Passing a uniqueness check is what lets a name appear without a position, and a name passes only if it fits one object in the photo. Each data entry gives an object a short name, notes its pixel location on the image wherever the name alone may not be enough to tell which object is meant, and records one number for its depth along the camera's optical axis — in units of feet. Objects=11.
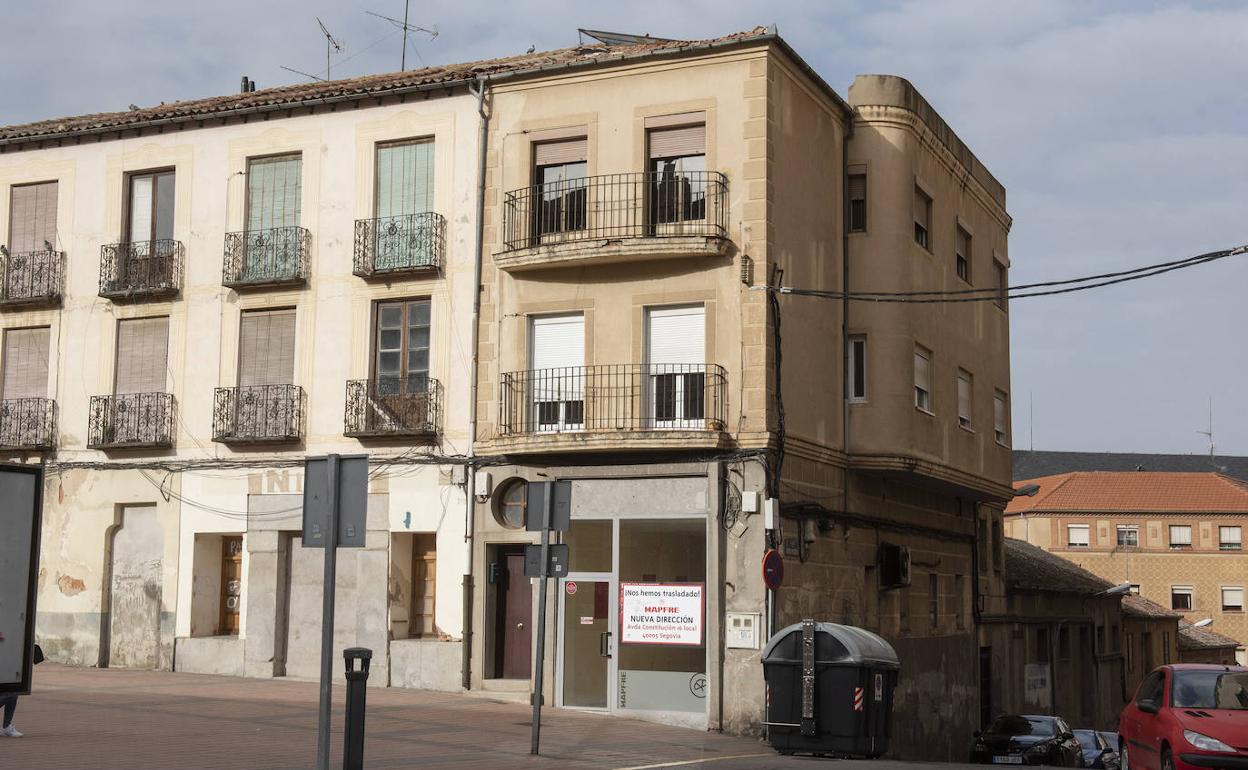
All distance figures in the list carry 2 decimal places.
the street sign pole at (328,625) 36.91
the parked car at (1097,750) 95.61
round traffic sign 70.03
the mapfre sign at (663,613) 73.15
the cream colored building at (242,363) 81.00
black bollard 42.27
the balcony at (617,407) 72.95
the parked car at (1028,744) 89.97
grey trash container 59.82
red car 47.88
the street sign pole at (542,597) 52.16
